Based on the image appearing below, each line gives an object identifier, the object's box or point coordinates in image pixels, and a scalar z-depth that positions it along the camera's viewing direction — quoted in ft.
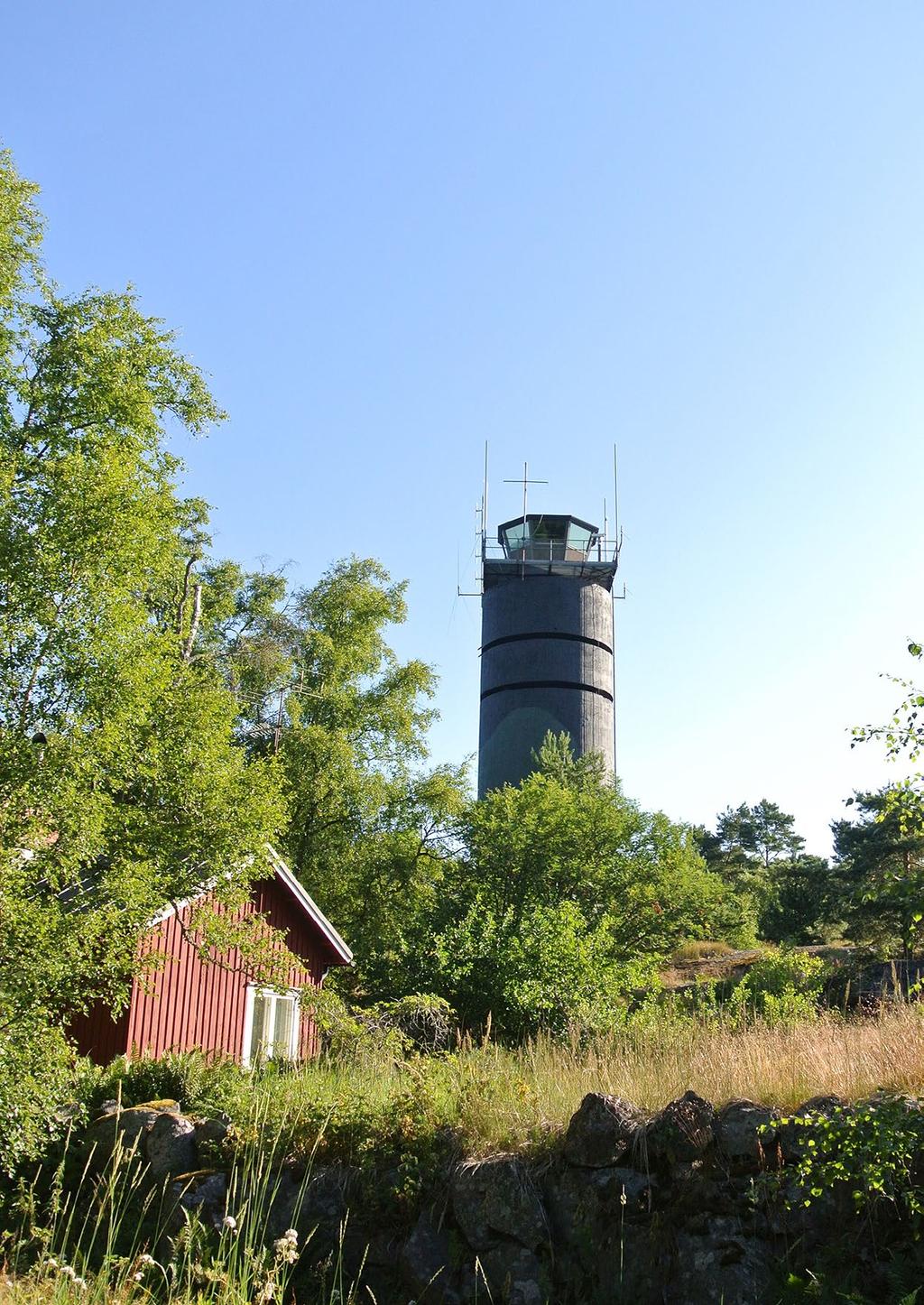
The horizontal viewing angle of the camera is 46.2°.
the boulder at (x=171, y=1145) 32.65
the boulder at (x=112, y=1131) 34.34
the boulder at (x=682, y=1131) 27.20
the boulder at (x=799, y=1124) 24.94
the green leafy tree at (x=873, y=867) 83.27
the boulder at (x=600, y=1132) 27.84
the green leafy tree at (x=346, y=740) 80.74
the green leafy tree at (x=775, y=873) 106.42
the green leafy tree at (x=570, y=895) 51.31
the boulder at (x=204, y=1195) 30.89
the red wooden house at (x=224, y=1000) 45.16
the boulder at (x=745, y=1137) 26.30
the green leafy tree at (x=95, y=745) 36.50
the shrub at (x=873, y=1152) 18.92
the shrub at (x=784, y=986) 43.78
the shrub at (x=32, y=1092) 32.76
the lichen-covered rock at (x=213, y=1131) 33.50
